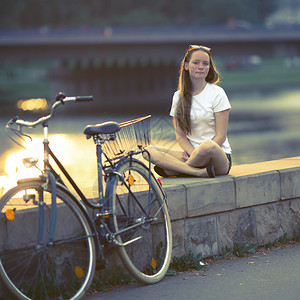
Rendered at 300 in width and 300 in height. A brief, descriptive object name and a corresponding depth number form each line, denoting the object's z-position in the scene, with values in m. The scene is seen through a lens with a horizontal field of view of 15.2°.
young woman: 8.99
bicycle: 6.61
